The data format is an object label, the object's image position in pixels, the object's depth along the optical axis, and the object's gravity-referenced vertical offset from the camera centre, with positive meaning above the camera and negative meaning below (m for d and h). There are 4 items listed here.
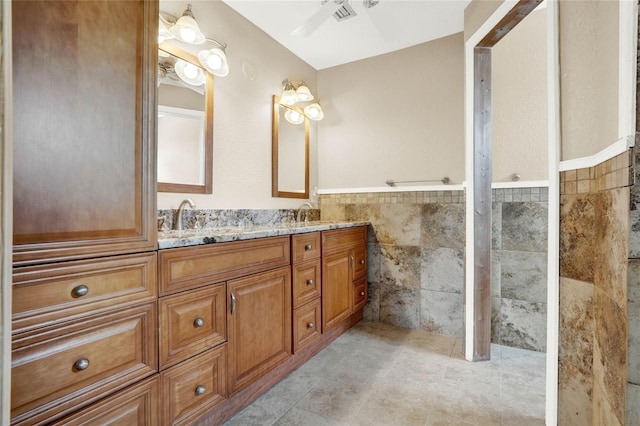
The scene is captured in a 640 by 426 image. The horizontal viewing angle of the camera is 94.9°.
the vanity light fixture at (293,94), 2.67 +1.08
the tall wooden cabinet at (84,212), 0.83 -0.01
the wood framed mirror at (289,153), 2.63 +0.56
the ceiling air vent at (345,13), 2.13 +1.50
